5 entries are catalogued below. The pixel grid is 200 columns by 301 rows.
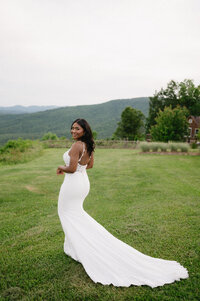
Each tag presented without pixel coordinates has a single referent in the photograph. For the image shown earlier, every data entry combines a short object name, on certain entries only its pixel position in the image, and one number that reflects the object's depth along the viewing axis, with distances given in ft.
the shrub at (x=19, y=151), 57.82
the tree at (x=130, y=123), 155.84
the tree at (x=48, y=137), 156.15
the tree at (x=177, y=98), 157.79
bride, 10.01
